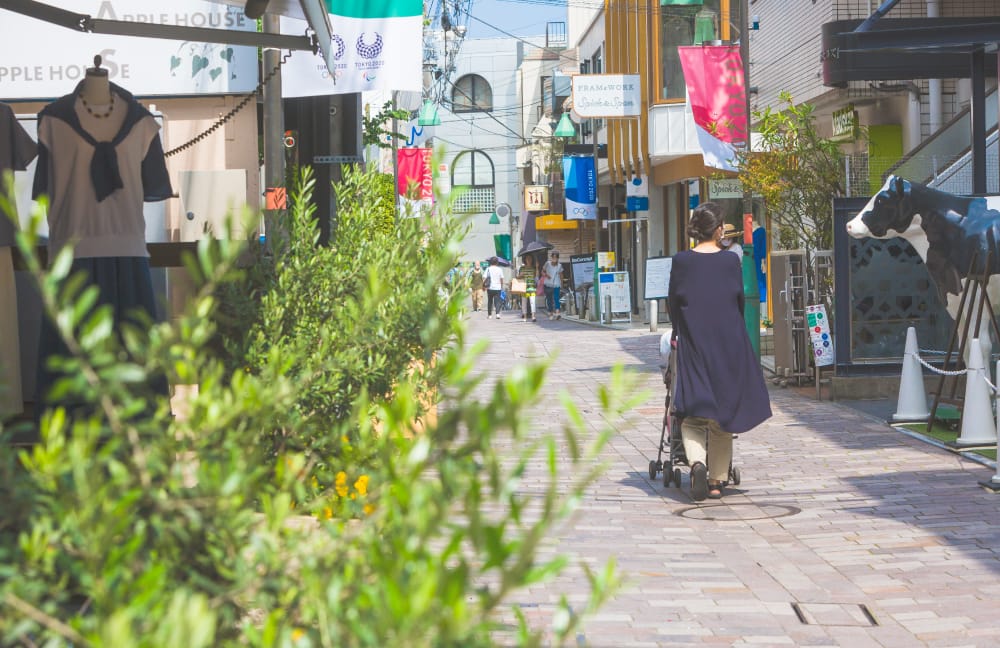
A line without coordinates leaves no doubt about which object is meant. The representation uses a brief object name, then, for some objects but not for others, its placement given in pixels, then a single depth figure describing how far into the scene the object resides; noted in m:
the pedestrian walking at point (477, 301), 49.06
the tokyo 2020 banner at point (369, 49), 9.00
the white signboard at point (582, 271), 43.09
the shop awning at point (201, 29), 6.47
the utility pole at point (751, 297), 17.92
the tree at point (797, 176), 17.12
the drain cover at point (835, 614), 5.99
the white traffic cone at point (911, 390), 12.72
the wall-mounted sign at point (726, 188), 21.47
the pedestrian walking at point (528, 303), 40.75
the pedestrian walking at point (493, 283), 44.94
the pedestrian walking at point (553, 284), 43.84
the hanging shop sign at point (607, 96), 32.16
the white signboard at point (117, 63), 9.57
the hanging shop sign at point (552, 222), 64.62
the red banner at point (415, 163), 25.27
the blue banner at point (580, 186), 46.97
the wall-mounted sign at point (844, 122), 22.25
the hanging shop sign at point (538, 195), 67.94
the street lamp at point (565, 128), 58.41
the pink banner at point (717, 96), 21.72
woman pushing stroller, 9.01
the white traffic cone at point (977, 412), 10.86
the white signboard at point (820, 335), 15.11
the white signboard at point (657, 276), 24.34
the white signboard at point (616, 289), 35.88
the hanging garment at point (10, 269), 6.79
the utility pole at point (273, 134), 8.20
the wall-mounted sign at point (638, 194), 39.06
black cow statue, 12.05
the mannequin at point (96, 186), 6.59
